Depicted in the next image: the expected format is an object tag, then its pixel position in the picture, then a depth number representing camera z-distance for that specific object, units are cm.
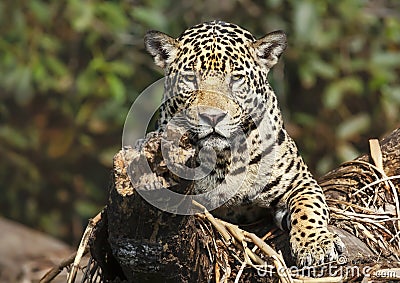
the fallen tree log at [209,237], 800
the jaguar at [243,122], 958
